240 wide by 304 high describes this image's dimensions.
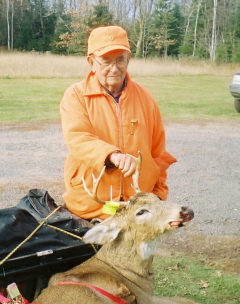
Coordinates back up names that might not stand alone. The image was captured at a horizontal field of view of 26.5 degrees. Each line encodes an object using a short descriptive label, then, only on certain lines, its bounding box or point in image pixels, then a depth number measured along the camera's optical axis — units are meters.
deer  3.36
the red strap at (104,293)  3.33
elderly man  3.66
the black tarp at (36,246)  3.25
